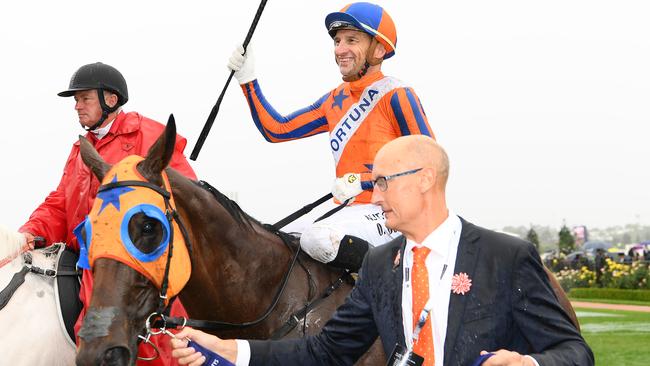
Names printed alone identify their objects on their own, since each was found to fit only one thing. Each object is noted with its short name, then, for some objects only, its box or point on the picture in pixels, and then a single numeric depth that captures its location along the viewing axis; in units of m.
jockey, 4.37
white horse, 4.44
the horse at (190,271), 3.11
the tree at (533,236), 48.94
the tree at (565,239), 49.62
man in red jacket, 4.95
